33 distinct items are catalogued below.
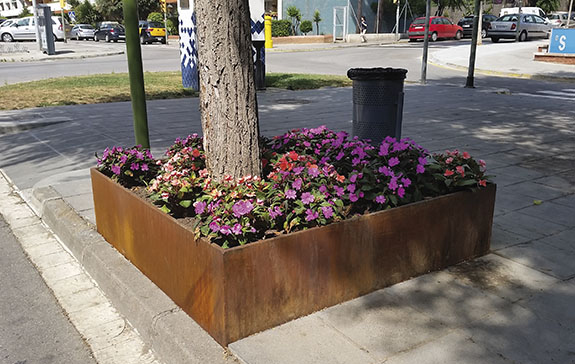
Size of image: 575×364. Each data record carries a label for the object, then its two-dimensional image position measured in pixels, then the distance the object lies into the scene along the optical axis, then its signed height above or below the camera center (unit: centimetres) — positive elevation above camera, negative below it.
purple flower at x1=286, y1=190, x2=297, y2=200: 330 -94
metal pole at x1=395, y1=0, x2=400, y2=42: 4150 +14
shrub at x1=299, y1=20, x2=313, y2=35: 4216 +37
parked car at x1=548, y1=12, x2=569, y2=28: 3738 +64
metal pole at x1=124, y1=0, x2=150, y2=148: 470 -31
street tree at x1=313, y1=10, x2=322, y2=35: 4241 +89
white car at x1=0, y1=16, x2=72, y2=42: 4056 +28
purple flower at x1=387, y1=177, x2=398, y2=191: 357 -97
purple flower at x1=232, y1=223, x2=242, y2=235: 296 -102
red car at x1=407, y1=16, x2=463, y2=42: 3703 +1
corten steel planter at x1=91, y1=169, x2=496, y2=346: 294 -133
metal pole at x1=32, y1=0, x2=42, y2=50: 2913 +43
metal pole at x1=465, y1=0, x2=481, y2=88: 1436 -29
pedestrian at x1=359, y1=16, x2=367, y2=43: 3991 +9
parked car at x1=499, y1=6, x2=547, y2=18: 3878 +118
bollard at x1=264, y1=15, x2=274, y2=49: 2825 +8
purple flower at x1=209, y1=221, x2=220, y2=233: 296 -101
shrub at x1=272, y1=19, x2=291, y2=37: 4116 +24
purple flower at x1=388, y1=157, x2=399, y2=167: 385 -89
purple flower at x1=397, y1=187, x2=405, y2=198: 358 -102
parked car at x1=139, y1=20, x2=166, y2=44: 4228 +7
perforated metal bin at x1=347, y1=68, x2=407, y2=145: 580 -73
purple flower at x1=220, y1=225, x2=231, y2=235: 294 -102
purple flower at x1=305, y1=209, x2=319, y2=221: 317 -103
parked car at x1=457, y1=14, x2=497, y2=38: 3706 +35
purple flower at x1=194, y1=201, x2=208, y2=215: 314 -97
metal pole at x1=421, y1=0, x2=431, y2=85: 1588 -49
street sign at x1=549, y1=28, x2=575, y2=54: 2272 -57
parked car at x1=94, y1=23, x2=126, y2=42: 4472 +11
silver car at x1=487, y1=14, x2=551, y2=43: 3331 +7
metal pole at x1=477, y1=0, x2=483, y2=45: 3259 -48
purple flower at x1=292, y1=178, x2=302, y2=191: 339 -91
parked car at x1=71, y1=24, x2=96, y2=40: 4947 +24
